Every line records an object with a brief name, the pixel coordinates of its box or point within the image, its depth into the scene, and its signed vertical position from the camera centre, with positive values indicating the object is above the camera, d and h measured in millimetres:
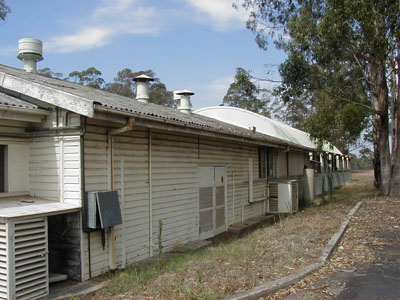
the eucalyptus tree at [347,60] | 14594 +4426
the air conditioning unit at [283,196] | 14594 -1199
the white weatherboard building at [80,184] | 5473 -280
